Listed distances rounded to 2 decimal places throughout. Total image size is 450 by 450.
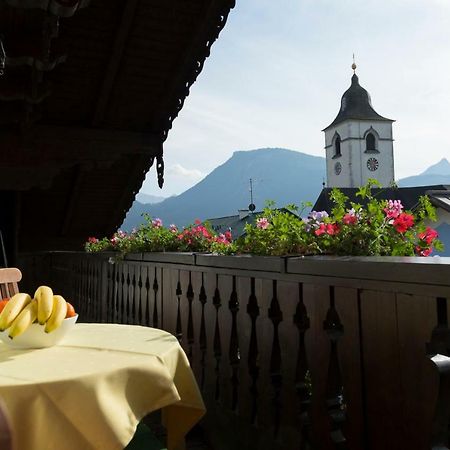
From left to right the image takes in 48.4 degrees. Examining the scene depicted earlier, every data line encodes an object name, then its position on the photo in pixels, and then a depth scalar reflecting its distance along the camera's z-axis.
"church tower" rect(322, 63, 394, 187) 63.97
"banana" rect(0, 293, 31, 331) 1.91
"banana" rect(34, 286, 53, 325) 1.91
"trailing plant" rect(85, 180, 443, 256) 2.16
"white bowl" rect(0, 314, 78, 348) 1.91
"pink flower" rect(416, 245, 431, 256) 2.18
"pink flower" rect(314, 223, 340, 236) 2.28
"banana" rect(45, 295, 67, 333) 1.93
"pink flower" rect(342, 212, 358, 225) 2.24
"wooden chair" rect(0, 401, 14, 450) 0.87
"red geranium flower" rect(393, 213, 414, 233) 2.16
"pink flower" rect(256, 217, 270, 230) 2.71
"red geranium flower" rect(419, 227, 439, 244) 2.17
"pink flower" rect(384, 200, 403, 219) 2.21
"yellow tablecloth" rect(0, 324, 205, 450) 1.49
